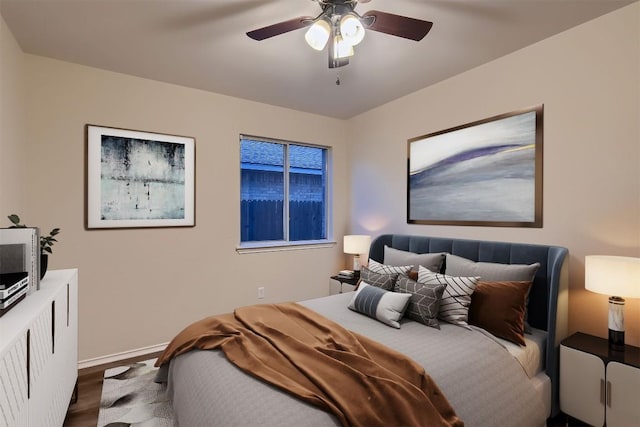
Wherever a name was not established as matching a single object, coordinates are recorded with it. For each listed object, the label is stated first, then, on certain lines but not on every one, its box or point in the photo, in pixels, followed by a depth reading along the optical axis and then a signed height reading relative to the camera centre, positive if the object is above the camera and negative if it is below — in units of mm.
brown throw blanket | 1322 -766
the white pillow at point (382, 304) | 2188 -673
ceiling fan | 1700 +1021
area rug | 2021 -1345
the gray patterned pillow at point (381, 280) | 2568 -573
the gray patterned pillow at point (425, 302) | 2158 -633
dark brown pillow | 2056 -645
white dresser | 1182 -681
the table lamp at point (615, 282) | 1753 -396
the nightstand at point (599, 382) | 1724 -976
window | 3795 +232
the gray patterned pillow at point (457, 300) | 2154 -612
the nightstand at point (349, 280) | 3482 -777
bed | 1343 -819
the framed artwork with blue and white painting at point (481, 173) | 2467 +332
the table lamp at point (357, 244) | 3654 -391
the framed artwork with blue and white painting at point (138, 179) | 2814 +278
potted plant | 1825 -254
